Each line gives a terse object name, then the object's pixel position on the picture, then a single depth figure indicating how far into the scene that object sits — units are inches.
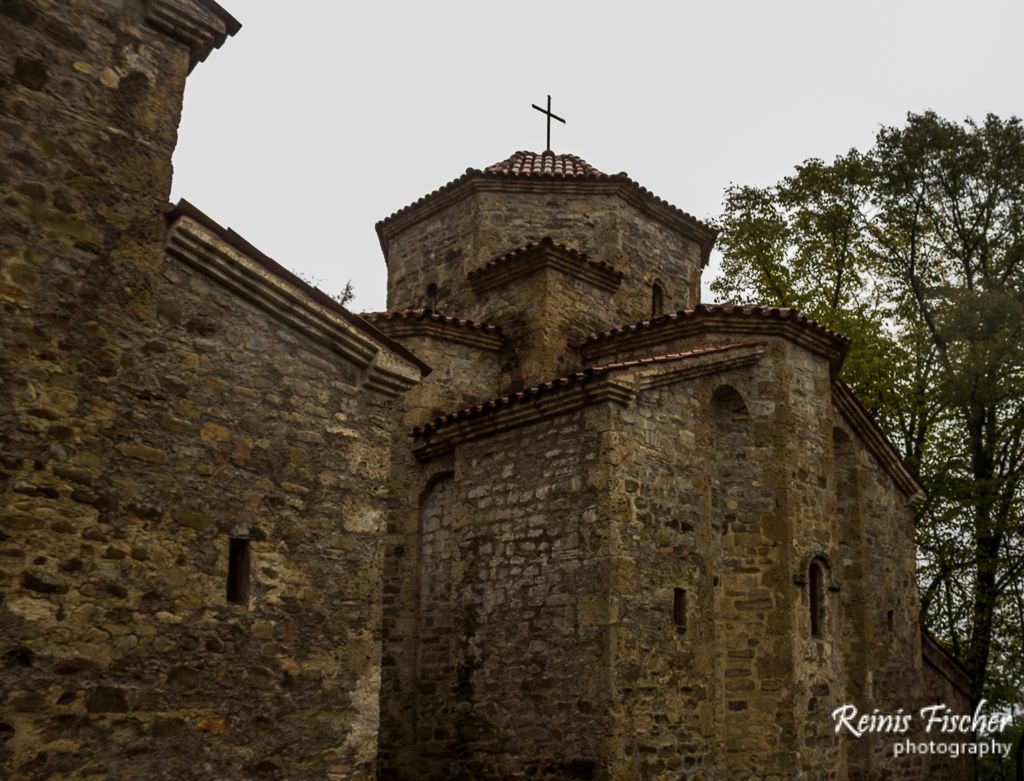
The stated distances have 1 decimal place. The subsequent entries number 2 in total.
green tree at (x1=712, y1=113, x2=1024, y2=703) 645.3
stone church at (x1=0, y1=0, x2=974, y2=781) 219.1
